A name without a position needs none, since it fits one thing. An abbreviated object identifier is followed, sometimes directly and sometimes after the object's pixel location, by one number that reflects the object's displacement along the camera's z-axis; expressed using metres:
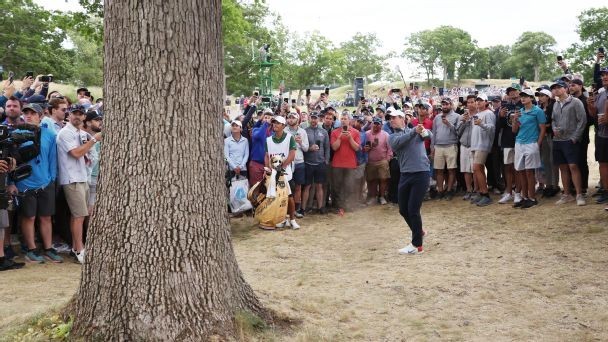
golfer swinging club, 7.62
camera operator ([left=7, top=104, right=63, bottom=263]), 7.11
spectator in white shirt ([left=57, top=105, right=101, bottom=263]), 7.26
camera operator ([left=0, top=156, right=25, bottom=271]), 6.43
